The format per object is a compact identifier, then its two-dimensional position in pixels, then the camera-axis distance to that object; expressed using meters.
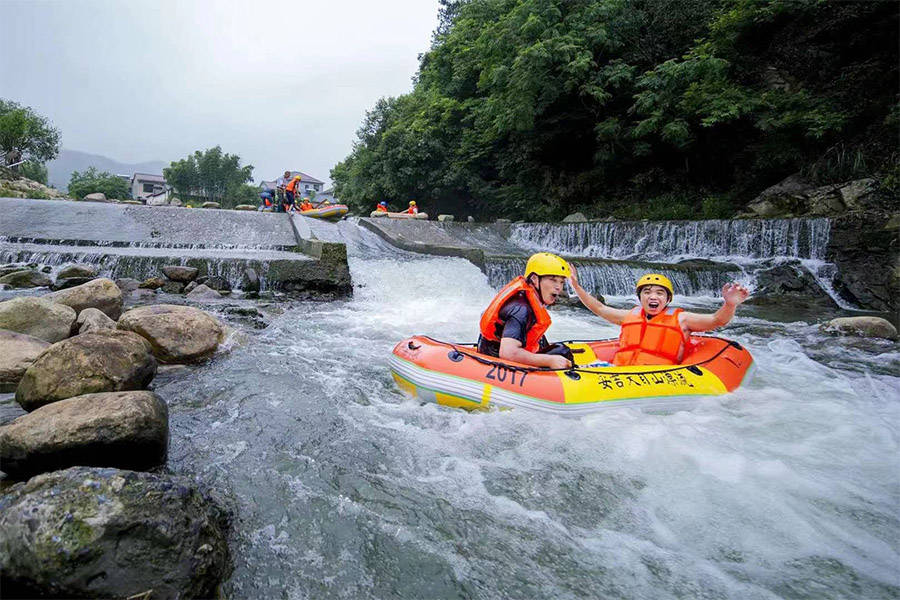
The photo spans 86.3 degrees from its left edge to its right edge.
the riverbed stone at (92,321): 5.05
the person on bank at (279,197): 18.39
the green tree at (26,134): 28.50
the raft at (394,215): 17.81
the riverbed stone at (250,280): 9.10
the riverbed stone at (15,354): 3.97
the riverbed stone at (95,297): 5.88
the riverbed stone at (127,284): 8.55
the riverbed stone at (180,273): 8.87
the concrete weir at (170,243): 9.24
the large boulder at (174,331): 4.84
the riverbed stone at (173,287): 8.70
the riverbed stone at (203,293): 8.39
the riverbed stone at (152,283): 8.70
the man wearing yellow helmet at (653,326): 4.55
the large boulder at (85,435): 2.51
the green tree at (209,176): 47.81
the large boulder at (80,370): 3.29
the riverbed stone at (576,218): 17.47
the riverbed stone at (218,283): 9.04
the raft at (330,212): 17.17
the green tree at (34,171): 35.73
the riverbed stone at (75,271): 8.29
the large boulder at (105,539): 1.71
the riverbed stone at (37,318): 4.75
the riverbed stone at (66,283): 8.08
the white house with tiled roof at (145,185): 57.97
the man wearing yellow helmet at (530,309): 4.04
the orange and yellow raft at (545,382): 3.87
